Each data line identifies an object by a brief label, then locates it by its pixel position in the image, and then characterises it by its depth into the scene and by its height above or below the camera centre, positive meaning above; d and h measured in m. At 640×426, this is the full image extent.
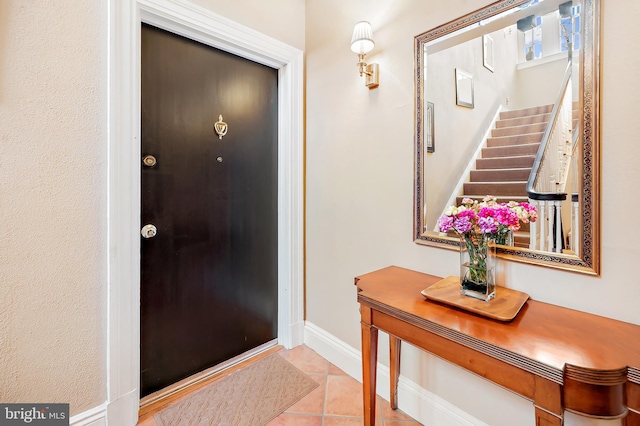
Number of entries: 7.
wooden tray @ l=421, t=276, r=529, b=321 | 0.93 -0.32
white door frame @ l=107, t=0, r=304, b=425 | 1.34 +0.20
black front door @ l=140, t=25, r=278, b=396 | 1.57 +0.02
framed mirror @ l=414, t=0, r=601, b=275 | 0.96 +0.36
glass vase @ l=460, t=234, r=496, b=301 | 1.04 -0.22
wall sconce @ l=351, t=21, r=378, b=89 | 1.50 +0.88
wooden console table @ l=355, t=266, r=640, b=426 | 0.69 -0.38
